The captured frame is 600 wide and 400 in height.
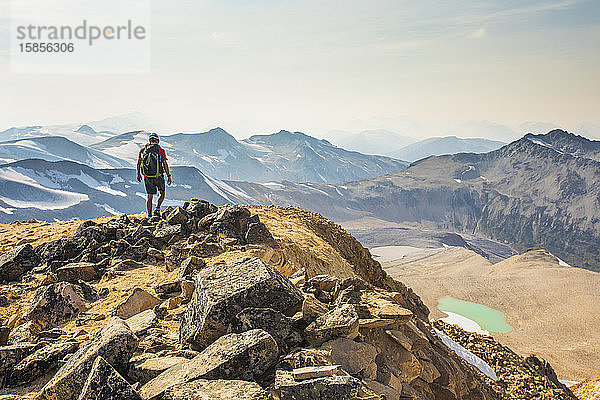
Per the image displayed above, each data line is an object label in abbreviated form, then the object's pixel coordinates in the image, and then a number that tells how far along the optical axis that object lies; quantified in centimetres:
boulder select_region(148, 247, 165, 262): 959
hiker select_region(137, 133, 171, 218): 1288
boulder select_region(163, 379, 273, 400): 362
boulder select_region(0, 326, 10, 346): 556
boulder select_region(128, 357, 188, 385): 424
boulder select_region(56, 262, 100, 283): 836
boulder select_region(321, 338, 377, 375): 483
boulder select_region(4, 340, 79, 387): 461
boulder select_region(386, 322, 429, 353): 627
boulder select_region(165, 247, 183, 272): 883
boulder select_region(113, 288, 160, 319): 637
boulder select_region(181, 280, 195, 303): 643
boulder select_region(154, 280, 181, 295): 704
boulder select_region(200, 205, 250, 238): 1048
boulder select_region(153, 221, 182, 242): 1069
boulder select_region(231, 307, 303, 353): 467
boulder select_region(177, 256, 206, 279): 772
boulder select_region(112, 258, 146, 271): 893
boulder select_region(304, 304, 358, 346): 487
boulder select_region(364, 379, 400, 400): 496
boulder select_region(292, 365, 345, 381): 401
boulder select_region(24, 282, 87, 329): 640
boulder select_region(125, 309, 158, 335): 532
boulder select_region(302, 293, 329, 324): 507
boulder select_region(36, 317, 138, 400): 391
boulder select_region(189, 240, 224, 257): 918
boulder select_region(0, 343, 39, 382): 470
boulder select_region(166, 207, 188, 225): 1153
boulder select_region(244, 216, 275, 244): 1047
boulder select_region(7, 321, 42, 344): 558
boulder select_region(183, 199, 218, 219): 1181
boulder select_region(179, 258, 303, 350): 473
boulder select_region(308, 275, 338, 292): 678
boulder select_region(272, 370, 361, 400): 386
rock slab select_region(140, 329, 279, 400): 391
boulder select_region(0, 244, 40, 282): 884
